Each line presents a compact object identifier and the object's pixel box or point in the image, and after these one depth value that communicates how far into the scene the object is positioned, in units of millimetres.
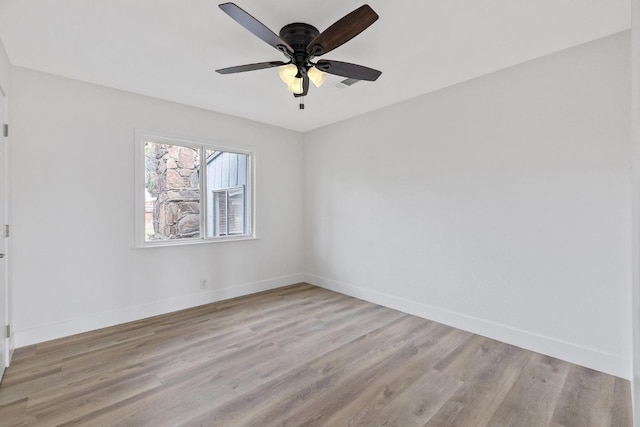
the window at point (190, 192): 3453
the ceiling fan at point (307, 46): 1651
